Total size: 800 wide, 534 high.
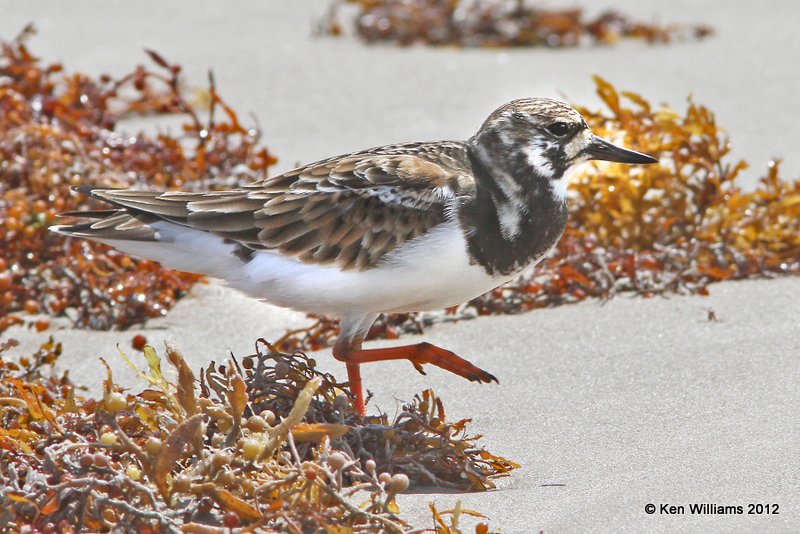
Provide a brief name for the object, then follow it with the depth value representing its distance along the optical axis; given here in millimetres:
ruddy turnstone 7289
